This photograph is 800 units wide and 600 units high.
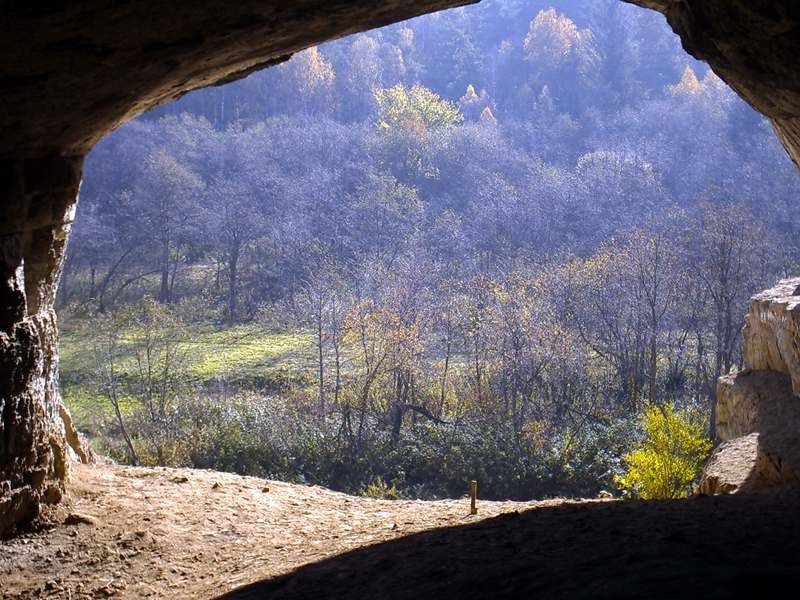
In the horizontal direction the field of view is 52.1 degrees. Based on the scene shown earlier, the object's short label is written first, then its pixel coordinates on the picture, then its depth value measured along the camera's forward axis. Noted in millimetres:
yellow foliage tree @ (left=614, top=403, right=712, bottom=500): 14266
